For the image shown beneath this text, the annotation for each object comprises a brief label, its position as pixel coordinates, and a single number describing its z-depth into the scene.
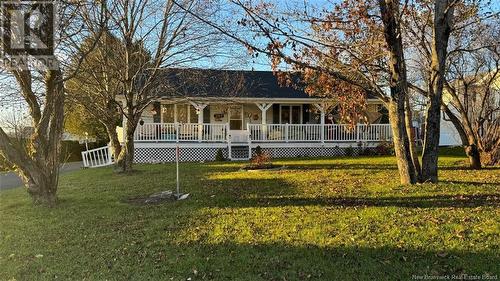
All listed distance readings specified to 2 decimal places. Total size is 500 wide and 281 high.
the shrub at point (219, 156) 20.41
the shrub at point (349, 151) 21.41
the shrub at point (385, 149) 20.55
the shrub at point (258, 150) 20.93
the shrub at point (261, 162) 15.04
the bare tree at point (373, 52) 8.53
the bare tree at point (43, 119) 8.42
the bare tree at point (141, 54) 14.57
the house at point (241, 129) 20.39
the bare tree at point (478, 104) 13.66
